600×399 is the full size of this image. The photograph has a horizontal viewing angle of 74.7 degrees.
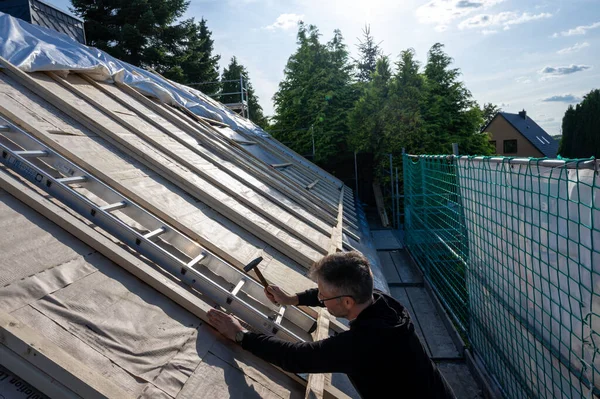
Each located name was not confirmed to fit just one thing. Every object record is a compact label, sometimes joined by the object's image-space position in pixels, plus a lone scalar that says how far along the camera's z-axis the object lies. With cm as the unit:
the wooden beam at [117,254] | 201
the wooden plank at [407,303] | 526
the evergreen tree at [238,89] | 3244
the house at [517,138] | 3319
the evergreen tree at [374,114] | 1391
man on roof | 173
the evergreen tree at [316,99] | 1633
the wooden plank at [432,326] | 489
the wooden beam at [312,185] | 730
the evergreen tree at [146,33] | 1933
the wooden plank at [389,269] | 734
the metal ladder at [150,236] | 219
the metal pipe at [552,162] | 202
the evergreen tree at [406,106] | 1357
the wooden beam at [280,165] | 739
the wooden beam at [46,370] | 132
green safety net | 218
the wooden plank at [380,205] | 1256
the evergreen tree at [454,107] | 1480
